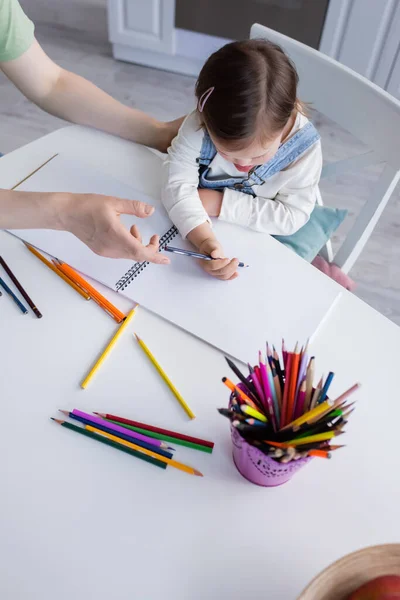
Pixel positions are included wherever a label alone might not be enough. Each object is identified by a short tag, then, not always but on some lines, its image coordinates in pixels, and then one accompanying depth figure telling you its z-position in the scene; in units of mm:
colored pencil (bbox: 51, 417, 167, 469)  589
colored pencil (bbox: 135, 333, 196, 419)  632
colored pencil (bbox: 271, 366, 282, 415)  521
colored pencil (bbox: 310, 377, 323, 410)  510
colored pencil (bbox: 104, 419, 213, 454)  602
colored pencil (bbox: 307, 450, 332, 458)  479
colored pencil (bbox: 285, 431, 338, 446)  471
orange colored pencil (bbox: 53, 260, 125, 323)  718
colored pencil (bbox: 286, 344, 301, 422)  518
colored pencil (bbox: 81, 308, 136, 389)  652
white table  528
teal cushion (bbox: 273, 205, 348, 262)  947
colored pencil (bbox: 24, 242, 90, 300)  741
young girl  730
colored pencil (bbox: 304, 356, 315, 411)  499
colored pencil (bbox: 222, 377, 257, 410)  516
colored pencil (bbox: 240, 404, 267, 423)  488
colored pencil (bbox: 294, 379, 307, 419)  515
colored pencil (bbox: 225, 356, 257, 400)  522
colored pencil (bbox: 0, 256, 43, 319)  712
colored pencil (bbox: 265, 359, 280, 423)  520
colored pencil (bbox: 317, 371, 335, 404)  509
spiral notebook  708
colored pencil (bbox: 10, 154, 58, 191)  862
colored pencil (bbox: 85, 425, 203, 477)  585
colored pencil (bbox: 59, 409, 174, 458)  596
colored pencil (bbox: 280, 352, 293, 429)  518
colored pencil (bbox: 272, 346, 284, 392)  529
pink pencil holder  517
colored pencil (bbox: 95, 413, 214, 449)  604
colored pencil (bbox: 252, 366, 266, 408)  526
